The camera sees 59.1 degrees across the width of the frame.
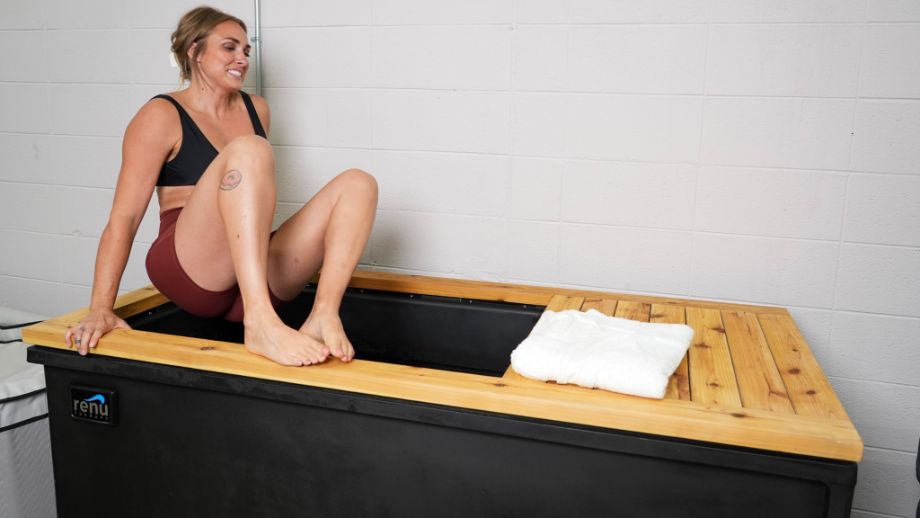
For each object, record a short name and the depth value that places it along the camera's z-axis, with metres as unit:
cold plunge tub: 1.44
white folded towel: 1.54
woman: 1.79
